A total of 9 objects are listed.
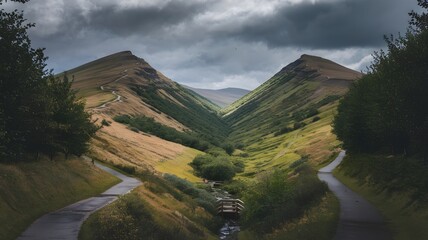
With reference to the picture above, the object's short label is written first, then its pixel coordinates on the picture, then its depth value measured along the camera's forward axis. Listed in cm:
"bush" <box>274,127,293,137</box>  16745
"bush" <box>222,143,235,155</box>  14864
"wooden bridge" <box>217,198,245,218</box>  5891
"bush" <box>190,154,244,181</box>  9412
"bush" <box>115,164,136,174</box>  6366
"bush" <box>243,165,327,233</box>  4019
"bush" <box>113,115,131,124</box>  12206
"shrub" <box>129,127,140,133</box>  11462
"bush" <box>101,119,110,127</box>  9629
